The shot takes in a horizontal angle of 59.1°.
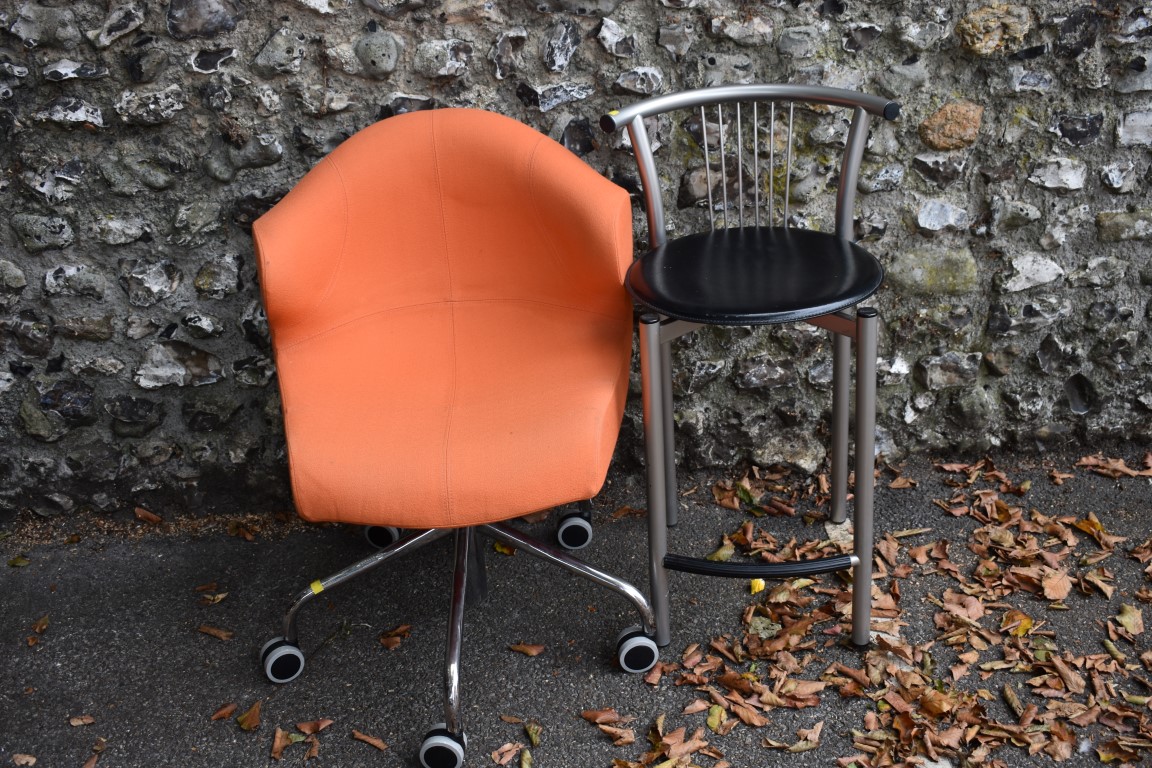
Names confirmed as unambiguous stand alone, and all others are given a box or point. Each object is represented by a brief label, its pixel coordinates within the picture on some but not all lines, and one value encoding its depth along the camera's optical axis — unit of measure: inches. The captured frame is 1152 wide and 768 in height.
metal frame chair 68.7
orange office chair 68.8
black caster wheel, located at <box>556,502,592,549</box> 96.3
